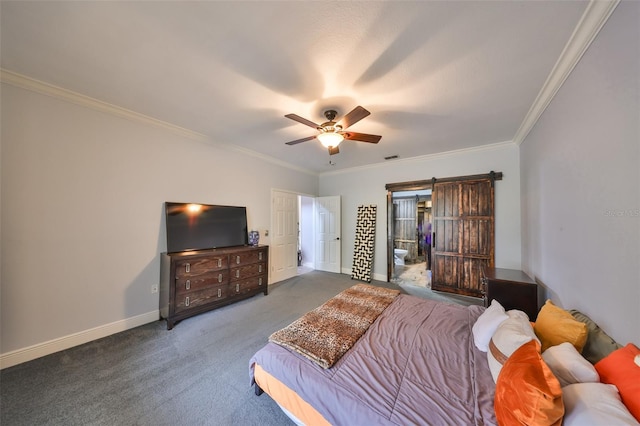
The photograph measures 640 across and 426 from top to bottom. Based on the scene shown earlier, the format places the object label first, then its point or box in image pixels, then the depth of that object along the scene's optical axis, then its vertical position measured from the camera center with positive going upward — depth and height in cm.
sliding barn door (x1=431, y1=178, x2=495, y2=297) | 371 -26
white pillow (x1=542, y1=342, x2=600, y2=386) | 94 -69
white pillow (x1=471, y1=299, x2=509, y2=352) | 147 -78
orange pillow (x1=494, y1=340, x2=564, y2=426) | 77 -70
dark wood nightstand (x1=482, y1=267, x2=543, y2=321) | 245 -87
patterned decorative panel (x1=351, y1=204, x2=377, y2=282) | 482 -58
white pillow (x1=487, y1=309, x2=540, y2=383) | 120 -70
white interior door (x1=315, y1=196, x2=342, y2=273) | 536 -42
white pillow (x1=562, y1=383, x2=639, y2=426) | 72 -68
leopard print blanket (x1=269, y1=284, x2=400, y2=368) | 147 -94
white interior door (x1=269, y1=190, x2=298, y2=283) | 459 -41
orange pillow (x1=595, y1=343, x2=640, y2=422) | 79 -65
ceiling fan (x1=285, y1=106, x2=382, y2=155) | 214 +102
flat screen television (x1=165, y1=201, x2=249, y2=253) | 302 -16
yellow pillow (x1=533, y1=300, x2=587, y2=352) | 121 -68
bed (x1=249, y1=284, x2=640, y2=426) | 82 -94
